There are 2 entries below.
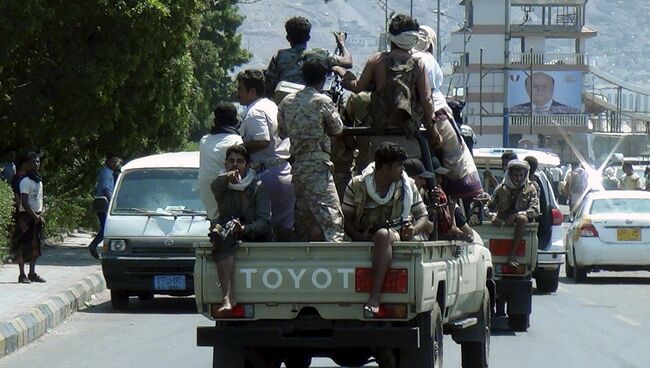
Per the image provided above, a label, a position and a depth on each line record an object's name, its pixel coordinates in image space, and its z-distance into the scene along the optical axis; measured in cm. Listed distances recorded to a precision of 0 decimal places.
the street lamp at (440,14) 8704
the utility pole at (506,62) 6669
